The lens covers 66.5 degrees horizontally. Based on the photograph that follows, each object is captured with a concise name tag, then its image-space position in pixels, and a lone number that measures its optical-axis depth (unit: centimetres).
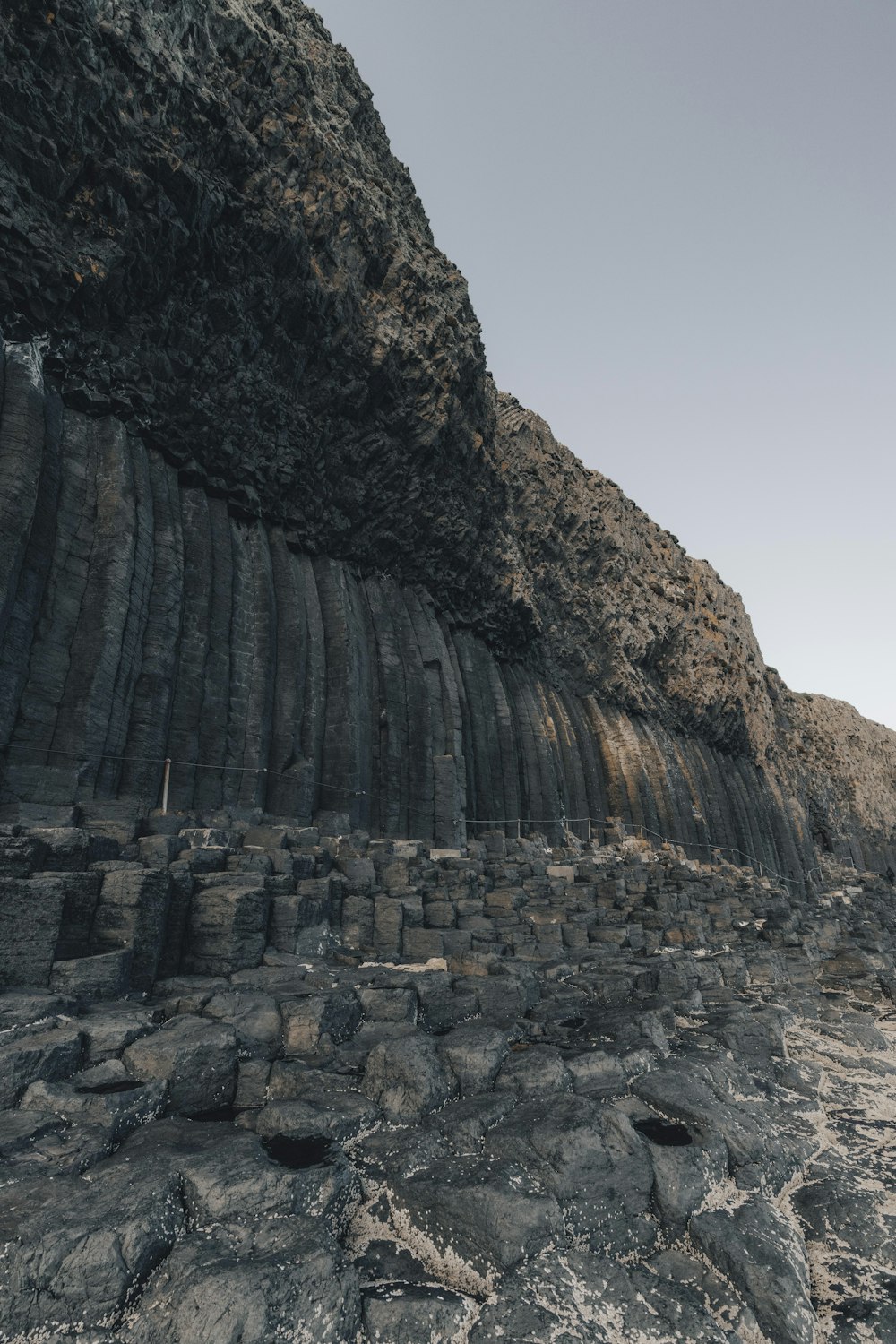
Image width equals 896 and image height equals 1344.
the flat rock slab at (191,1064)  417
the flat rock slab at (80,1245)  255
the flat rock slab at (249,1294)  246
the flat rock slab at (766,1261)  283
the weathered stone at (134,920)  586
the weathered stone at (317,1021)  497
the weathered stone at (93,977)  533
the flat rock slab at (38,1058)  388
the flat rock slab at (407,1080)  420
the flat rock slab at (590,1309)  268
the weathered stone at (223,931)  661
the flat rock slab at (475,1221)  303
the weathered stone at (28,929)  528
